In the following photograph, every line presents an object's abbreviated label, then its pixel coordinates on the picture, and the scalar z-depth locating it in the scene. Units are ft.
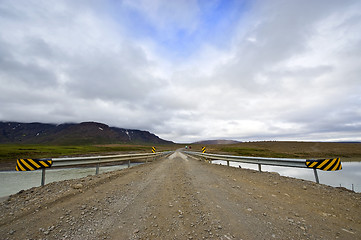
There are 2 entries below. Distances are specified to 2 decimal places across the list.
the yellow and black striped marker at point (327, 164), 20.80
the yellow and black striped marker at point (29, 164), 21.63
